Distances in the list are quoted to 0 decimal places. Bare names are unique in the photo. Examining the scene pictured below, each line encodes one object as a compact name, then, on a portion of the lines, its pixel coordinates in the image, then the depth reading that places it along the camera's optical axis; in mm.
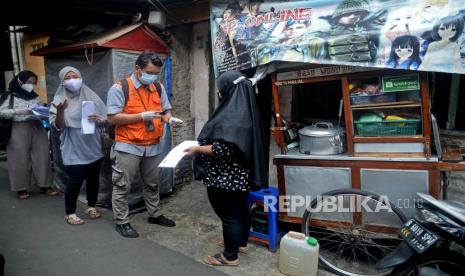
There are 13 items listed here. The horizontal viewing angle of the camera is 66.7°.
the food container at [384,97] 3346
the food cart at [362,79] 2998
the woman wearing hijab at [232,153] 3082
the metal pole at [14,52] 9773
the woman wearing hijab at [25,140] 5129
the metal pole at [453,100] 3791
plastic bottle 3318
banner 2873
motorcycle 2582
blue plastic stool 3781
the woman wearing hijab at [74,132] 4246
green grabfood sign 3117
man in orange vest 3830
